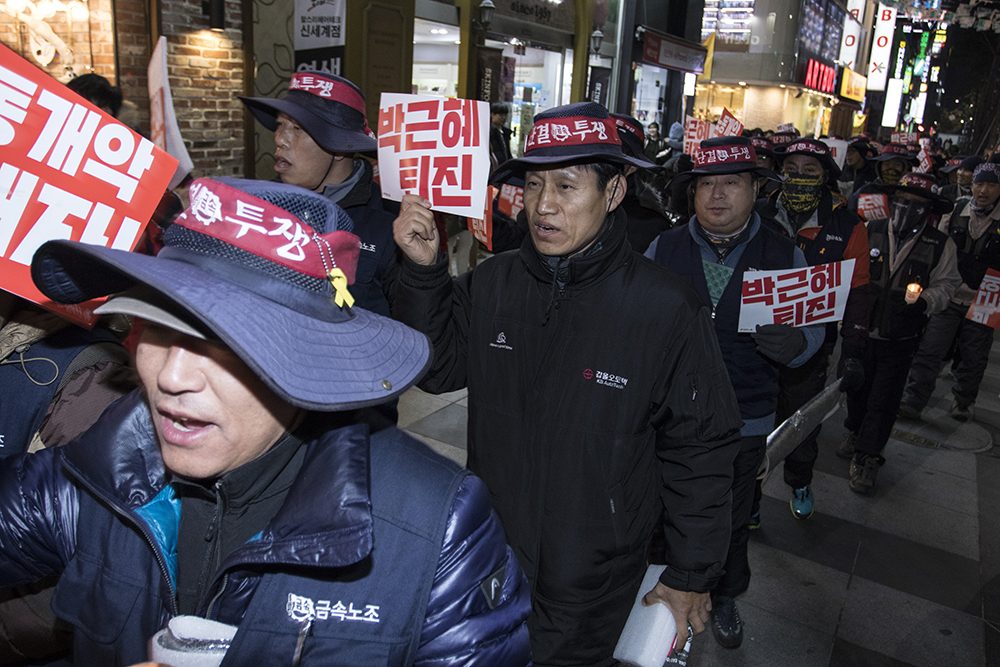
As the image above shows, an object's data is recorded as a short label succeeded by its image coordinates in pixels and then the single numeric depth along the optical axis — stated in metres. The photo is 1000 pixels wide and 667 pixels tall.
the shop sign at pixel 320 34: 8.37
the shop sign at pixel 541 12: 14.14
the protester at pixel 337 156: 3.57
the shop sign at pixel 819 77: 35.57
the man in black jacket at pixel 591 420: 2.38
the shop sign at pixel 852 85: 45.21
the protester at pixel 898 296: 5.65
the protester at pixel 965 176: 9.60
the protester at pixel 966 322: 7.08
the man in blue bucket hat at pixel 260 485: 1.20
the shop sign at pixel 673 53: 19.56
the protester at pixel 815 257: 4.86
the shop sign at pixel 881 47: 49.38
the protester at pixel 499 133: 10.41
